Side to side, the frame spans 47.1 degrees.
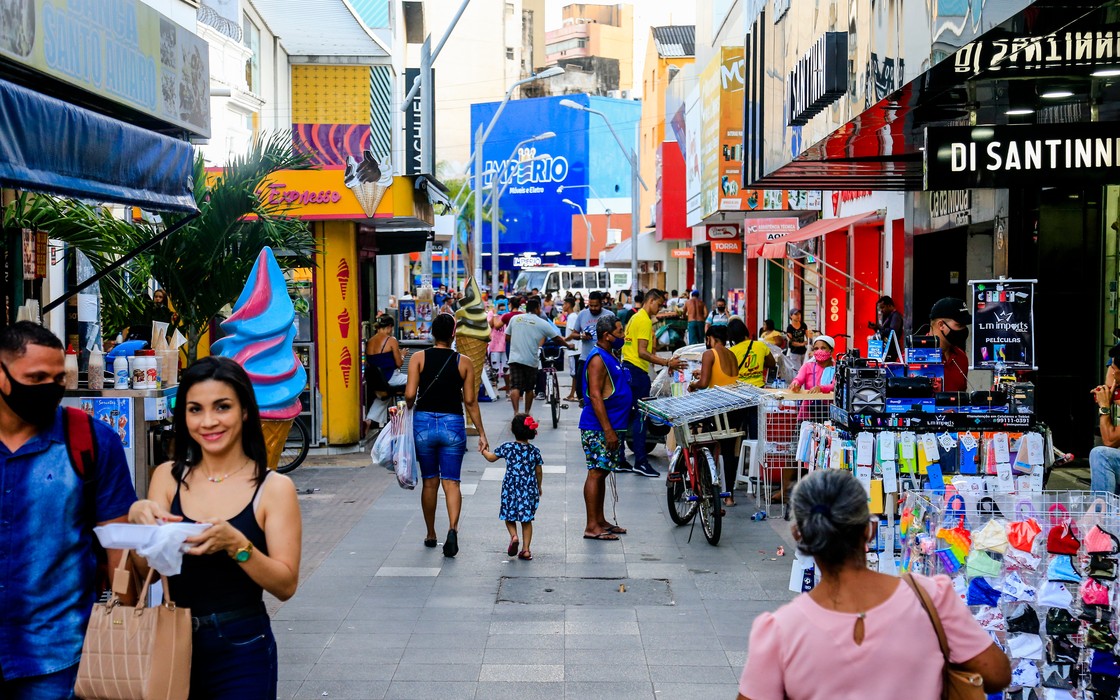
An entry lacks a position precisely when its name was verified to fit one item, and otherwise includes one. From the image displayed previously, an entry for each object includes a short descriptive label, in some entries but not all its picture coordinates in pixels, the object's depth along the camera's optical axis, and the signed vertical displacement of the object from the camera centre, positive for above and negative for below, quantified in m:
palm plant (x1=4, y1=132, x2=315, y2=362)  10.62 +0.37
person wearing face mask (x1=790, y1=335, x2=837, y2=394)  11.72 -0.73
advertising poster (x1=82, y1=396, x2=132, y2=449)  7.39 -0.67
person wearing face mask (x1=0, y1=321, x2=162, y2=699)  3.86 -0.69
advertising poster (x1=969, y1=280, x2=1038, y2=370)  8.56 -0.22
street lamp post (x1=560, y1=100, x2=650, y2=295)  38.50 +2.46
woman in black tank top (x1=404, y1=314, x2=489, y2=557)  9.71 -0.92
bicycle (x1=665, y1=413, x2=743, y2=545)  10.16 -1.51
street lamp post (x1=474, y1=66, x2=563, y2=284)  40.19 +3.24
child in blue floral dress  9.61 -1.41
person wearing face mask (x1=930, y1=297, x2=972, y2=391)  8.97 -0.31
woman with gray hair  3.11 -0.83
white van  58.53 +0.68
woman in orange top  12.22 -0.76
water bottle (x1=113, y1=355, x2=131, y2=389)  7.50 -0.45
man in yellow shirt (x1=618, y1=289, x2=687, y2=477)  14.19 -0.81
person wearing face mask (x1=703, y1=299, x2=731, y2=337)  27.11 -0.42
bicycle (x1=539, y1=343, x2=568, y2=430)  18.88 -1.18
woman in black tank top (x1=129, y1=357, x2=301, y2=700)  3.63 -0.65
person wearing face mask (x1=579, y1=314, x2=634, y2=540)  10.27 -1.16
